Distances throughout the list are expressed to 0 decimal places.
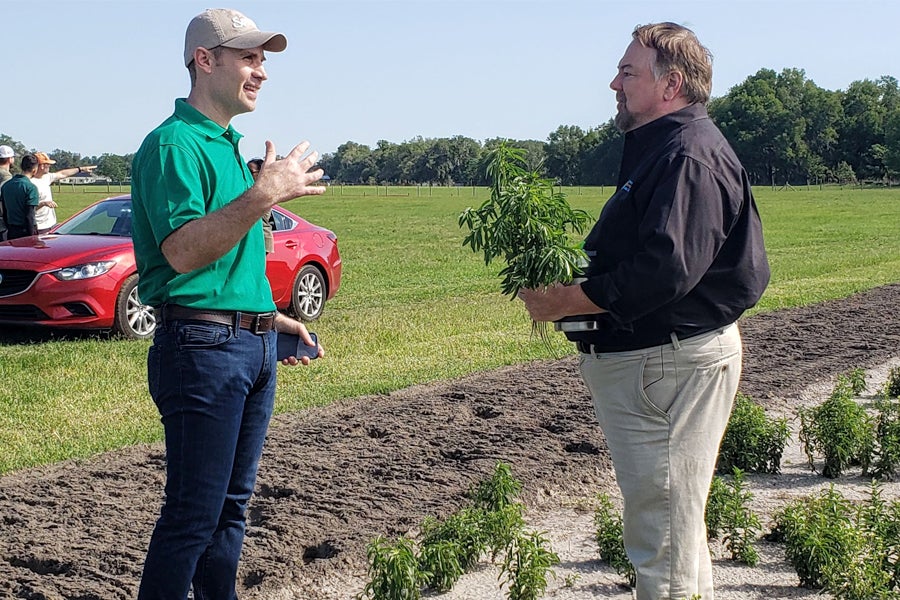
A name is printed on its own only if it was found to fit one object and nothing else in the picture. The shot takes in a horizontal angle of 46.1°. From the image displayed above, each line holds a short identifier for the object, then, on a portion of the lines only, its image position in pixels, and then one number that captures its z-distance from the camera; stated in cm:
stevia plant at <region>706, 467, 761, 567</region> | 517
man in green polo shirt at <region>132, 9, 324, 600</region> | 328
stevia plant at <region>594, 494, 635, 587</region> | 486
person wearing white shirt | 1355
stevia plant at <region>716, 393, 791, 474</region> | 675
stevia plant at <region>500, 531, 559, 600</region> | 436
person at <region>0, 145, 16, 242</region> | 1359
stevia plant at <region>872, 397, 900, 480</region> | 666
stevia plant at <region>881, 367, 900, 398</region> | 879
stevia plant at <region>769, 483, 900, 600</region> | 450
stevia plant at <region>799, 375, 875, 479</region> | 671
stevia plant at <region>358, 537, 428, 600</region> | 419
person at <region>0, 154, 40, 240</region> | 1289
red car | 1120
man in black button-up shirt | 323
